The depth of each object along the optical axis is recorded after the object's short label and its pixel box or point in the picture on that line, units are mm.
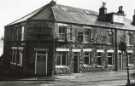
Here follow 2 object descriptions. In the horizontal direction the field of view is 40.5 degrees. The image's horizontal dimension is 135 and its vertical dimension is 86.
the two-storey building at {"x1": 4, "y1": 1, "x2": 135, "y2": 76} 20906
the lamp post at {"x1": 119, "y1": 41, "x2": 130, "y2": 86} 16756
